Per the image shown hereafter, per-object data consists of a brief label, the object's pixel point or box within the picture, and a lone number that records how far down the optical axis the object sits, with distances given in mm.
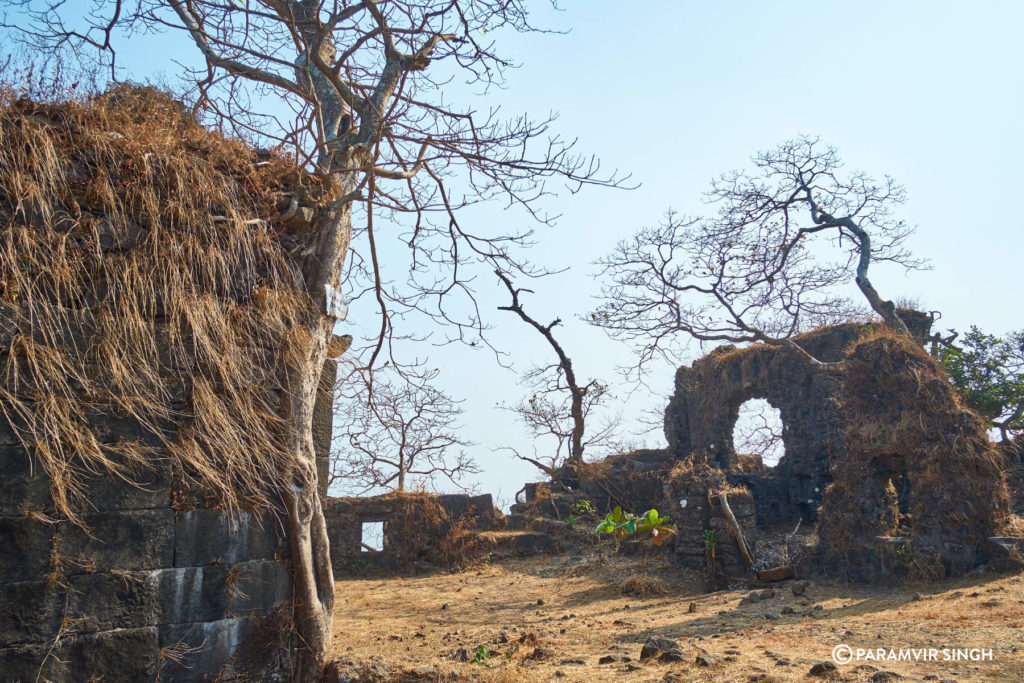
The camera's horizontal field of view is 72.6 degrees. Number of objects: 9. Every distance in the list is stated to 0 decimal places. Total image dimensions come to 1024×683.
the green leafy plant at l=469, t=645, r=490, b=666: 4289
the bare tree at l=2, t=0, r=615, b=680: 3969
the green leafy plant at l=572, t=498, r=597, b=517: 13219
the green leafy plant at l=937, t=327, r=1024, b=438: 10750
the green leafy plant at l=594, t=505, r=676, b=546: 9805
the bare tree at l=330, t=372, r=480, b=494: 13588
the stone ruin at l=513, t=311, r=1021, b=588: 7848
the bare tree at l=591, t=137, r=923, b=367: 16094
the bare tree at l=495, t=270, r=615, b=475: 17844
